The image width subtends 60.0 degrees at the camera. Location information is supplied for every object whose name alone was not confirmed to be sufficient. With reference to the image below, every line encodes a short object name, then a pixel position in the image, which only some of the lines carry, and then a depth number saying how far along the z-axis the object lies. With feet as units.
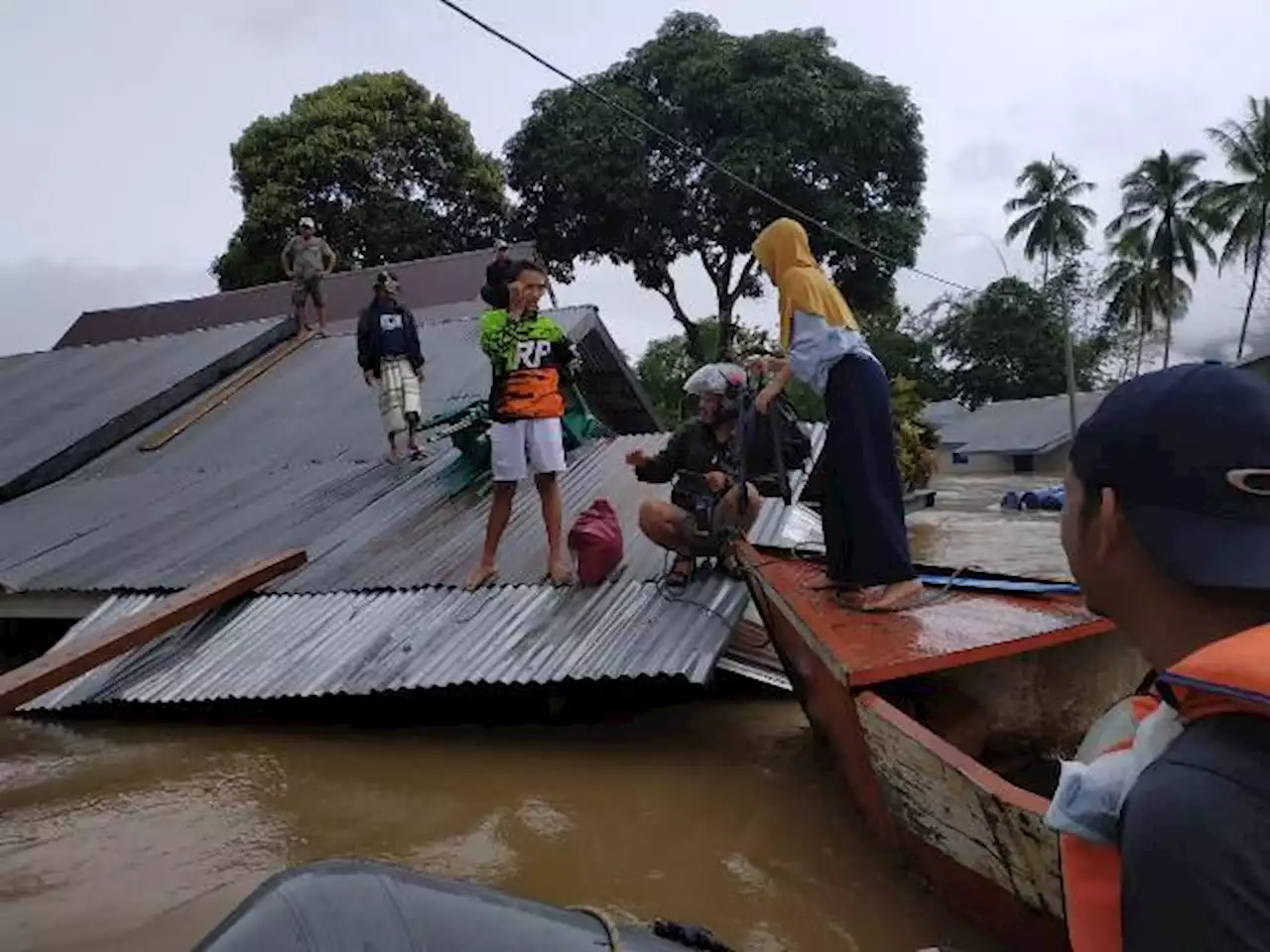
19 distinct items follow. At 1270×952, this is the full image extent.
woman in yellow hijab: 13.93
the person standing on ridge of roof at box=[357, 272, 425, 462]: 29.01
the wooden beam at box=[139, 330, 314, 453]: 35.06
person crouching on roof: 17.88
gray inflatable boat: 5.98
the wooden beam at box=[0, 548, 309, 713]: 17.97
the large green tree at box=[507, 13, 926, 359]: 81.61
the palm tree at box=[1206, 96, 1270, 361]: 119.03
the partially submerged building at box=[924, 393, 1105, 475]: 126.82
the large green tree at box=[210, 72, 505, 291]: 79.25
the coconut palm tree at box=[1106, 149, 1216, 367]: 132.26
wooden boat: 9.01
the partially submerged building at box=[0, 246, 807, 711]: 17.63
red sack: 19.10
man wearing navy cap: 3.01
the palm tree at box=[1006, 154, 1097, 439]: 141.90
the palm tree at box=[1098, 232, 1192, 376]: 134.21
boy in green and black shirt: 19.38
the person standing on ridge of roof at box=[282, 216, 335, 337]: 42.27
